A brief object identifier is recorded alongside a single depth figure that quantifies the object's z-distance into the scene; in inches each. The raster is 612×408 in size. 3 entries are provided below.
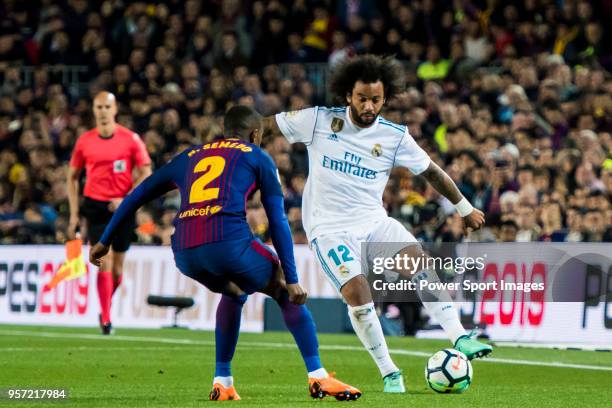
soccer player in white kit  803.4
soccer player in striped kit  703.7
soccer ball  768.3
